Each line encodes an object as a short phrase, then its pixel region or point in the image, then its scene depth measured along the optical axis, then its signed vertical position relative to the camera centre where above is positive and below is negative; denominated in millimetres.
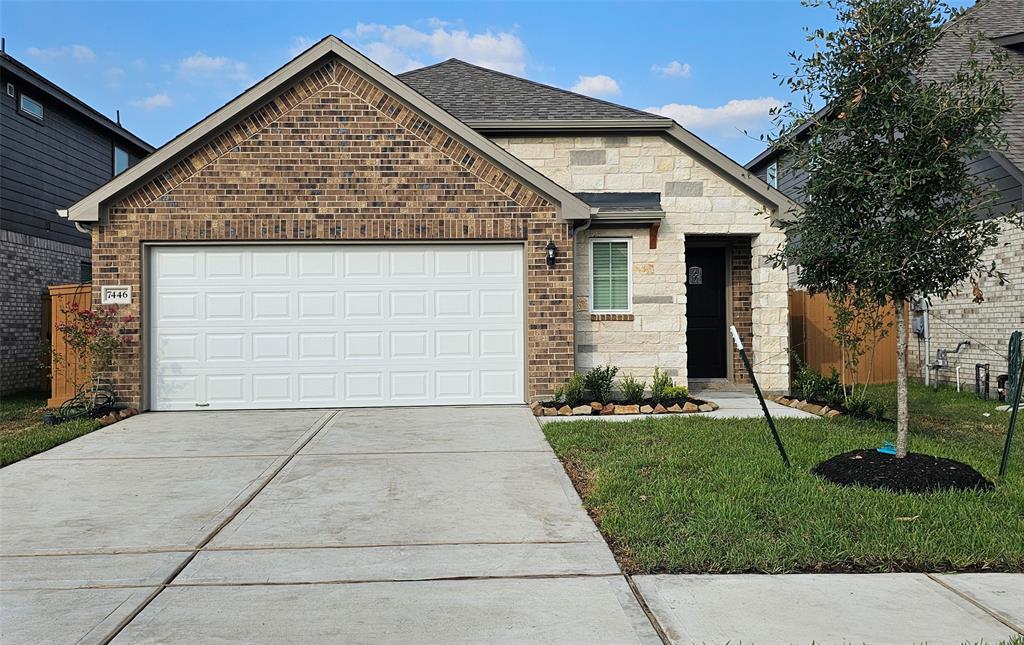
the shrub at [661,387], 11202 -963
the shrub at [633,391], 11031 -997
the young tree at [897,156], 6184 +1410
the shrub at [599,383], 10984 -875
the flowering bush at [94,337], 10375 -173
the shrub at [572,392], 10703 -982
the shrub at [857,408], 10008 -1137
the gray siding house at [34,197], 14391 +2634
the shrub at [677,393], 11234 -1048
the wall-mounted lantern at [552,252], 11102 +1053
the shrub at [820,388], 10630 -956
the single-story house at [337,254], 10797 +1026
